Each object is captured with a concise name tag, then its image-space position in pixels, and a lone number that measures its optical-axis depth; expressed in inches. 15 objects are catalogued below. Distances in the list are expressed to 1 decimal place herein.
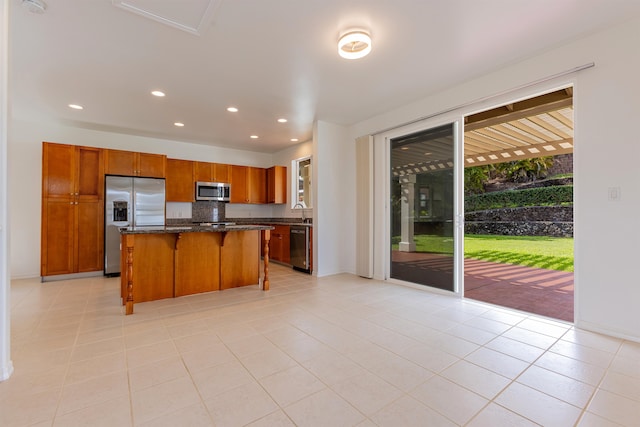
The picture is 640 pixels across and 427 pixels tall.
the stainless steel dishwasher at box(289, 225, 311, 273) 202.2
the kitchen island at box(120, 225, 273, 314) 126.8
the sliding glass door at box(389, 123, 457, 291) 146.1
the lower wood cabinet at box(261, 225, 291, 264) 225.2
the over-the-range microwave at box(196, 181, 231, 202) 234.1
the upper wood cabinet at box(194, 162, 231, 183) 235.5
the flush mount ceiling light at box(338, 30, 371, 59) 95.2
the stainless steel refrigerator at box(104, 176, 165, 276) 187.9
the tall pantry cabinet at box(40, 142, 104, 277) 176.9
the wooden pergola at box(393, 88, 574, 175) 146.6
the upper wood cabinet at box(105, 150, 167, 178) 194.0
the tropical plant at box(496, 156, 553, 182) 362.0
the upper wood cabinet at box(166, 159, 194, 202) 223.8
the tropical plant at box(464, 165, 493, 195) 397.4
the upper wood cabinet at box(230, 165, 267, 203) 254.1
